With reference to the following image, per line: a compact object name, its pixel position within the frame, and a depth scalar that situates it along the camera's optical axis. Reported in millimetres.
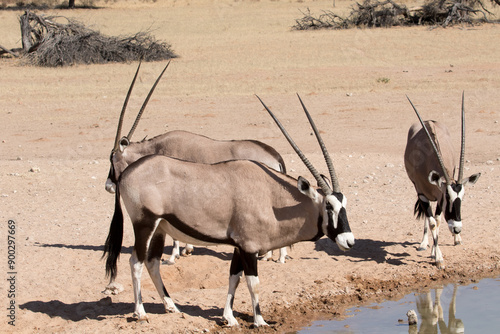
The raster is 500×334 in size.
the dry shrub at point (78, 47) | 45375
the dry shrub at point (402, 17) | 55469
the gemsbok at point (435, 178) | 13711
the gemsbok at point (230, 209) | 11344
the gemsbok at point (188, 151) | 15430
